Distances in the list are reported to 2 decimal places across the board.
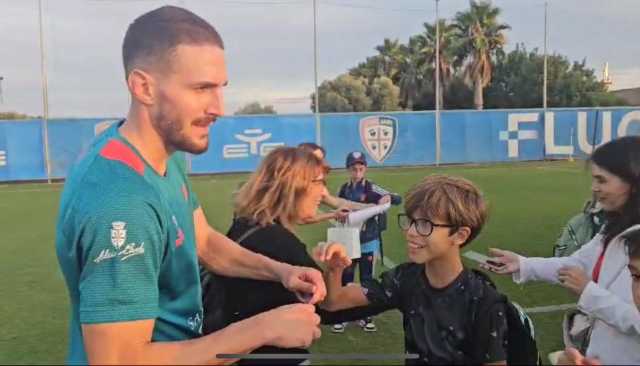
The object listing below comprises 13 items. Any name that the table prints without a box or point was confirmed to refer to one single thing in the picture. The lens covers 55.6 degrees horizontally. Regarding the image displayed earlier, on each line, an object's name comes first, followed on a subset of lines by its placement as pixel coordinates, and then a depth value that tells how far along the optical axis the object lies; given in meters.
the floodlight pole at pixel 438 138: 24.09
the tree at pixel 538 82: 43.88
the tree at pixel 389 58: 52.56
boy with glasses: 2.22
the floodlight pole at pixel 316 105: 22.95
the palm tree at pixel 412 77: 48.91
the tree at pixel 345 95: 46.34
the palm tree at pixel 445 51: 45.56
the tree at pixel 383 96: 47.44
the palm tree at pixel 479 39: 44.56
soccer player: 1.42
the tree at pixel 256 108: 30.97
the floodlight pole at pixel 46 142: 21.16
